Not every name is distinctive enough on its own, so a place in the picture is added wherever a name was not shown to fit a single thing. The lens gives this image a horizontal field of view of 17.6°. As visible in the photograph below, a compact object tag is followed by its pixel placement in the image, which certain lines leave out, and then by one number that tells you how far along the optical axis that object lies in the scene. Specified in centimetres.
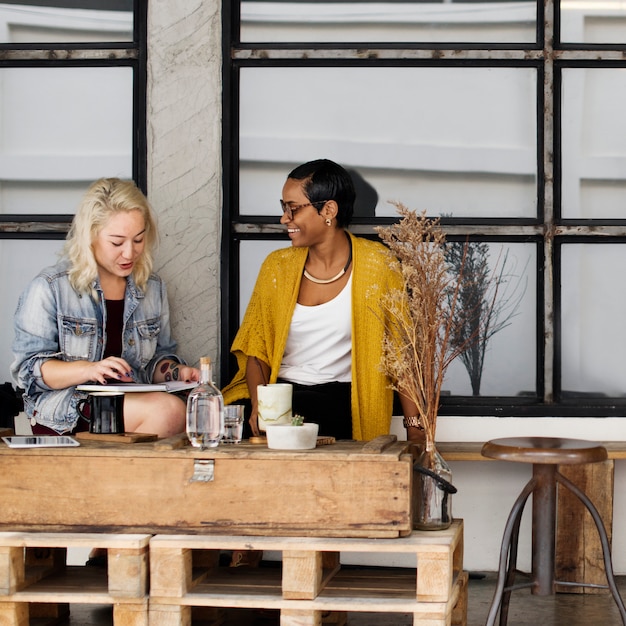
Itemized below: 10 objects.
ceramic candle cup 622
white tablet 601
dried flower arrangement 637
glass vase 612
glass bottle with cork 596
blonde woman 686
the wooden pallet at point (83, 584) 571
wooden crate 572
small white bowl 592
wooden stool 617
